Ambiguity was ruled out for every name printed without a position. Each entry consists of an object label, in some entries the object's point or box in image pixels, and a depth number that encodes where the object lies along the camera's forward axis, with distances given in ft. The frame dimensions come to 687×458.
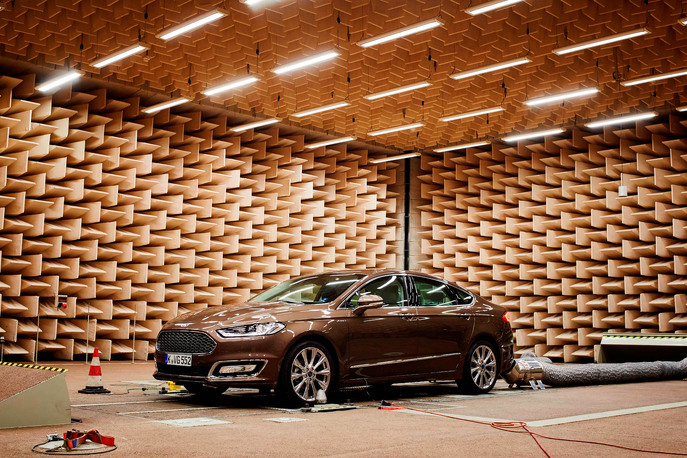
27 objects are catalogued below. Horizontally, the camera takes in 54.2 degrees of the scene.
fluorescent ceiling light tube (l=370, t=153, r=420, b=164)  45.83
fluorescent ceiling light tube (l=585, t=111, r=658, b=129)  34.81
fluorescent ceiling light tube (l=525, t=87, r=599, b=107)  32.71
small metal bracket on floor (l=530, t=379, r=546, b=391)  23.03
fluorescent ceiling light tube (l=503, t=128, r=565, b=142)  39.78
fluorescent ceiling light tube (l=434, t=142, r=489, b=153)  42.91
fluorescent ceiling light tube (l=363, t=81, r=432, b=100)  32.16
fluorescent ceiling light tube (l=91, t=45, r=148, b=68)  27.33
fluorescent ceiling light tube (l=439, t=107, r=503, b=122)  36.52
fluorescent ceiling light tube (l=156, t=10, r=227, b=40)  24.47
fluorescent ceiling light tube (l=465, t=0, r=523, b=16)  23.75
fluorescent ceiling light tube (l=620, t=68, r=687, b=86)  30.22
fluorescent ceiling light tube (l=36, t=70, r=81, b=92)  29.63
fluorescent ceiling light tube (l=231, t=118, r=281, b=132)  37.45
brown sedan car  16.25
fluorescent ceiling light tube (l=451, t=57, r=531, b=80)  29.53
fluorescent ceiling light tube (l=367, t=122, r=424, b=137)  39.04
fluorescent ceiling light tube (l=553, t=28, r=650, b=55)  25.88
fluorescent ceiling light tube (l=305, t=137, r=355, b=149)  42.27
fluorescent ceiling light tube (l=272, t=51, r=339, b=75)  27.96
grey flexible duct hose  23.40
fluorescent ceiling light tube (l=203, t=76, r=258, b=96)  31.30
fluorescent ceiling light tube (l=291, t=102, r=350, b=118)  35.37
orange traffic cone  19.08
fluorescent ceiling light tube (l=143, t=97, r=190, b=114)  33.83
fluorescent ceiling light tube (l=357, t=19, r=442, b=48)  25.43
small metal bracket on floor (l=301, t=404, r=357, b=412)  16.19
